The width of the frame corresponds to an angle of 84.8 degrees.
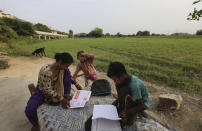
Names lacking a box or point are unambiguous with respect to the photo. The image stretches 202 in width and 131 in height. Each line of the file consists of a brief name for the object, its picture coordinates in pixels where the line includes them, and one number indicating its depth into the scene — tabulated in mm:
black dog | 8417
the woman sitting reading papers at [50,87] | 1691
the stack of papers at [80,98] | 1736
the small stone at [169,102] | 2576
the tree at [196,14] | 1747
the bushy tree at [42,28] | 41959
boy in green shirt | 1195
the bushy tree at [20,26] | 21077
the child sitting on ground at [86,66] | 3002
